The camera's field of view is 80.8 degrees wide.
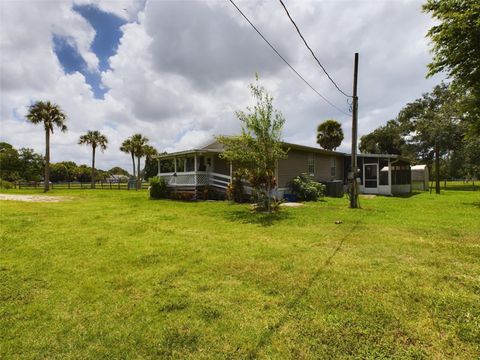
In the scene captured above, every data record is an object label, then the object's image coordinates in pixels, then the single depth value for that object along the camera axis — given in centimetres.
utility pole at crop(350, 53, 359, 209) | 1227
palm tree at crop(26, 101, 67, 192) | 2778
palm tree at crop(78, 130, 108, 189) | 3859
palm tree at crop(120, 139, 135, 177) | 3742
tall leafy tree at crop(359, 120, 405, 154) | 4266
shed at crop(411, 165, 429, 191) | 2849
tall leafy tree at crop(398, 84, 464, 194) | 2525
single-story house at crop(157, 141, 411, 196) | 1734
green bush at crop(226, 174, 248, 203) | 1539
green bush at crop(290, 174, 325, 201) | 1602
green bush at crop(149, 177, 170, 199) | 1894
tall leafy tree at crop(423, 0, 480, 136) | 1100
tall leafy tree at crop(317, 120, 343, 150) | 3650
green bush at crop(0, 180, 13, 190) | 3484
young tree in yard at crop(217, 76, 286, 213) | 1101
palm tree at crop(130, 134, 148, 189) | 3710
